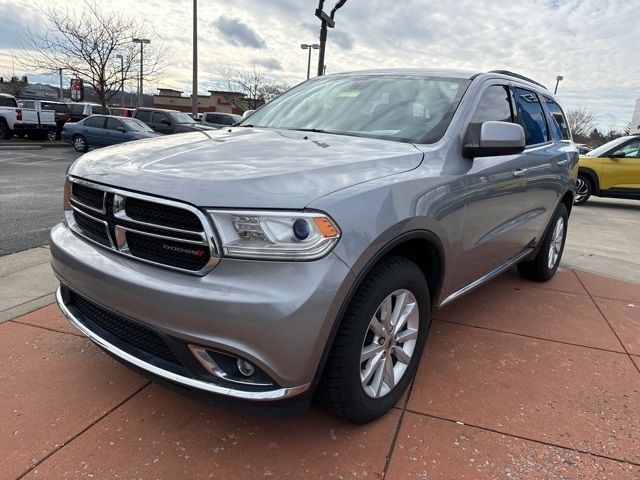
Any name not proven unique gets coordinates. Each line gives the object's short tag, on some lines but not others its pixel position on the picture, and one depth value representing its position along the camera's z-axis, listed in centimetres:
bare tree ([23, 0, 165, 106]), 2333
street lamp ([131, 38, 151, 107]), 2583
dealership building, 5191
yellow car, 1178
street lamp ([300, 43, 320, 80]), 2706
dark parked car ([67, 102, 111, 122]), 2395
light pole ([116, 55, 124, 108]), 2459
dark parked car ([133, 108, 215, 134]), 1851
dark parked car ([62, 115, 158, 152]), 1639
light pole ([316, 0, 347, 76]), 1168
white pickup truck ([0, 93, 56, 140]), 1909
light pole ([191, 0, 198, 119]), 2000
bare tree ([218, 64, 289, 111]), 4283
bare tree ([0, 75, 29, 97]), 5503
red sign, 2516
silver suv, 187
